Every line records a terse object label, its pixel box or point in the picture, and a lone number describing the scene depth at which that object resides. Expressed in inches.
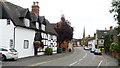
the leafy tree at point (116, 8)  736.5
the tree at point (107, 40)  1875.5
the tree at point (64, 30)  2172.7
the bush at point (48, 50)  1625.2
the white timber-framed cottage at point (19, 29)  1084.5
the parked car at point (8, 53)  926.4
